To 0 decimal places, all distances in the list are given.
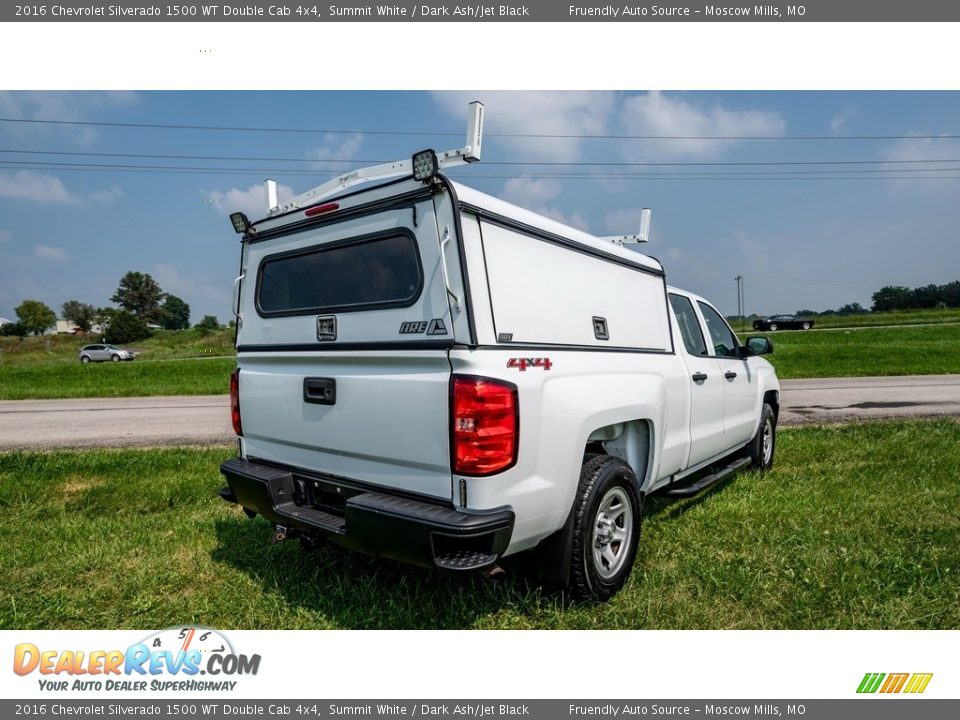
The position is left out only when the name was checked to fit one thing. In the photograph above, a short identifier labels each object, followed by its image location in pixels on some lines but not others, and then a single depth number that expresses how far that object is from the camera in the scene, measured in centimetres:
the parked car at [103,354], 3962
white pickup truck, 269
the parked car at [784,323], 4900
